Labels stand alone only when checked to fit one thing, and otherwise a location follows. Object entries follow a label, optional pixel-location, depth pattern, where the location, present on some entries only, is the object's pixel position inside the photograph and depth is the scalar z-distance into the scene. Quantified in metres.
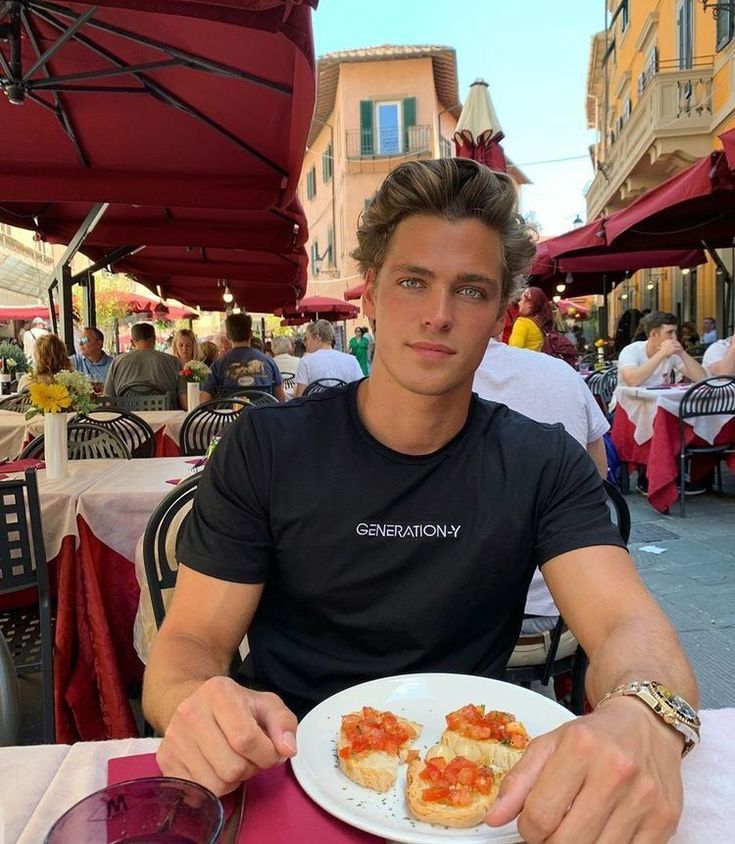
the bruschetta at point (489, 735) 0.96
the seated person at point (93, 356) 8.88
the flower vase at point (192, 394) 6.49
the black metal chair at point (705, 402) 5.91
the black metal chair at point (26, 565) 2.50
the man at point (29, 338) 13.75
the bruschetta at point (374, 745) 0.92
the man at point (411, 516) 1.40
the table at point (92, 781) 0.83
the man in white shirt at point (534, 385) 2.71
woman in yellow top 5.31
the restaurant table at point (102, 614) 2.80
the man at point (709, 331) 12.51
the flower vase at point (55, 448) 3.30
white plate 0.82
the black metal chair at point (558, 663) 2.13
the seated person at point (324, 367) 7.83
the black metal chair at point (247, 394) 6.20
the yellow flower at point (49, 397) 3.29
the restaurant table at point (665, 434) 6.07
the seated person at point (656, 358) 6.65
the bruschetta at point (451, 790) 0.84
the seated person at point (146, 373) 7.54
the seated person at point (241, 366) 7.14
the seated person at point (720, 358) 6.36
